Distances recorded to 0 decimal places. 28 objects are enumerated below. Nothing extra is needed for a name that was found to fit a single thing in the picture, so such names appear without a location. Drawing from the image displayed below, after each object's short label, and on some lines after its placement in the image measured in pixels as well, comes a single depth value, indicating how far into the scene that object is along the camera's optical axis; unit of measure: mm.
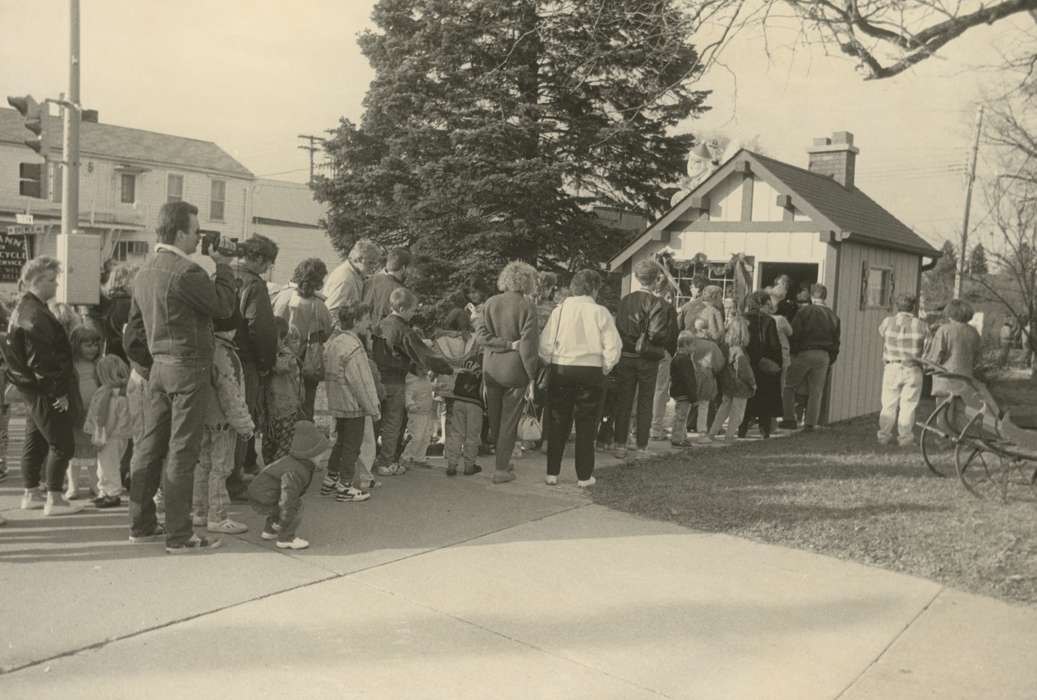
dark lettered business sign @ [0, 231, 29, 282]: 18656
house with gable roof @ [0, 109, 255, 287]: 35938
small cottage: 13711
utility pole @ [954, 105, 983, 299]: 29128
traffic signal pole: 12828
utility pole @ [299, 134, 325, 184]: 58938
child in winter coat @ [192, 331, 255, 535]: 5820
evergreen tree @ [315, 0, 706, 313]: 22062
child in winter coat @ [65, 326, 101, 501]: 6473
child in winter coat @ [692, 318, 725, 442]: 10391
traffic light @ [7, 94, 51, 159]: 12156
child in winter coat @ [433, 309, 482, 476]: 8180
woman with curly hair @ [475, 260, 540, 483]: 7734
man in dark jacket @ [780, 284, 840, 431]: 12031
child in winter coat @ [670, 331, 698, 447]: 10352
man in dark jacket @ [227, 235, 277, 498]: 6410
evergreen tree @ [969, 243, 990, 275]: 27547
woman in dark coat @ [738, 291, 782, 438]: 11516
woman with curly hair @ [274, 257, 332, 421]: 7035
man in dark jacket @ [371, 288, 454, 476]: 7652
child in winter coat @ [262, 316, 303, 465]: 6805
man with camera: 5316
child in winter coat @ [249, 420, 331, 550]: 5574
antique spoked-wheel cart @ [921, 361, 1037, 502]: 7754
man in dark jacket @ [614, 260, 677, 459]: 9055
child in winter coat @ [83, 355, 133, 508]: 6336
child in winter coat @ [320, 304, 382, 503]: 6809
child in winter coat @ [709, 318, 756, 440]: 10711
